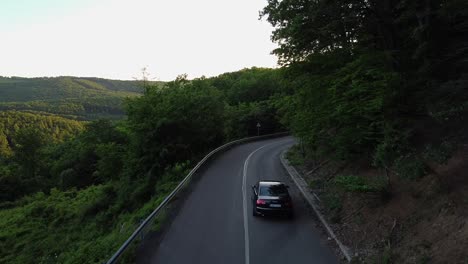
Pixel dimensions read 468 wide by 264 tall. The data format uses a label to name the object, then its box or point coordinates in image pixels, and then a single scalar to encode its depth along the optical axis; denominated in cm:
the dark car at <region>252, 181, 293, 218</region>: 1353
